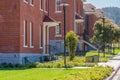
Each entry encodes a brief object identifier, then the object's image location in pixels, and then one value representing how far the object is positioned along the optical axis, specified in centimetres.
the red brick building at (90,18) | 8625
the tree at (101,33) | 6556
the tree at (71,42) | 3906
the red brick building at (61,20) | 5781
